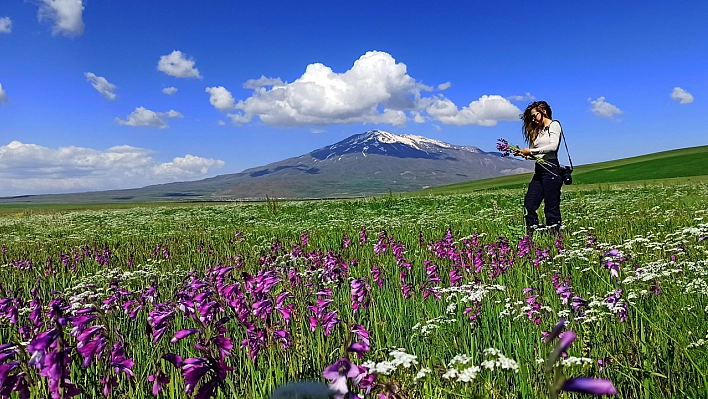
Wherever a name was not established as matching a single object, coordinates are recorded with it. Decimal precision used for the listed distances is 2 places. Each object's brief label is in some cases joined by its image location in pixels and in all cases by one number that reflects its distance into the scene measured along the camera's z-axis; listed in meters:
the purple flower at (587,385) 0.92
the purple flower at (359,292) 3.36
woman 9.29
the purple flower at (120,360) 2.30
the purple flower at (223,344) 2.10
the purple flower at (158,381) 2.35
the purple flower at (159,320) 2.32
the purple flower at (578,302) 3.02
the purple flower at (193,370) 1.82
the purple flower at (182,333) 1.90
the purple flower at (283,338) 2.92
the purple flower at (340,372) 1.29
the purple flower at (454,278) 5.03
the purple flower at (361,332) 2.21
